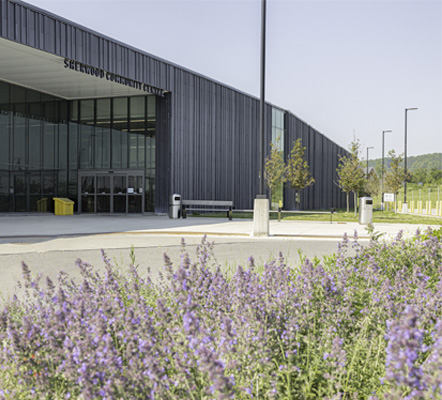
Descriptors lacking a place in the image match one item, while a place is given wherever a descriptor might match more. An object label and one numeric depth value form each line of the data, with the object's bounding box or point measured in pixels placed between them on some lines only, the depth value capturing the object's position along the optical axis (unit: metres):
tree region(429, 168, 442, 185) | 156.00
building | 28.45
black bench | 28.44
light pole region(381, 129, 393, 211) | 63.86
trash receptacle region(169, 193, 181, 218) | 27.97
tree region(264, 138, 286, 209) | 37.41
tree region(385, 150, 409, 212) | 46.84
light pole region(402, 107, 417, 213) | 44.53
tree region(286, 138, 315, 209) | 40.16
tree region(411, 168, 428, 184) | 163.75
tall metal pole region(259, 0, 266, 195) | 16.17
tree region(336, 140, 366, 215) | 34.00
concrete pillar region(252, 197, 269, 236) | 16.05
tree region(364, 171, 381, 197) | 74.61
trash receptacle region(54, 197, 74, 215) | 31.86
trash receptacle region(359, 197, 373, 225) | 22.32
